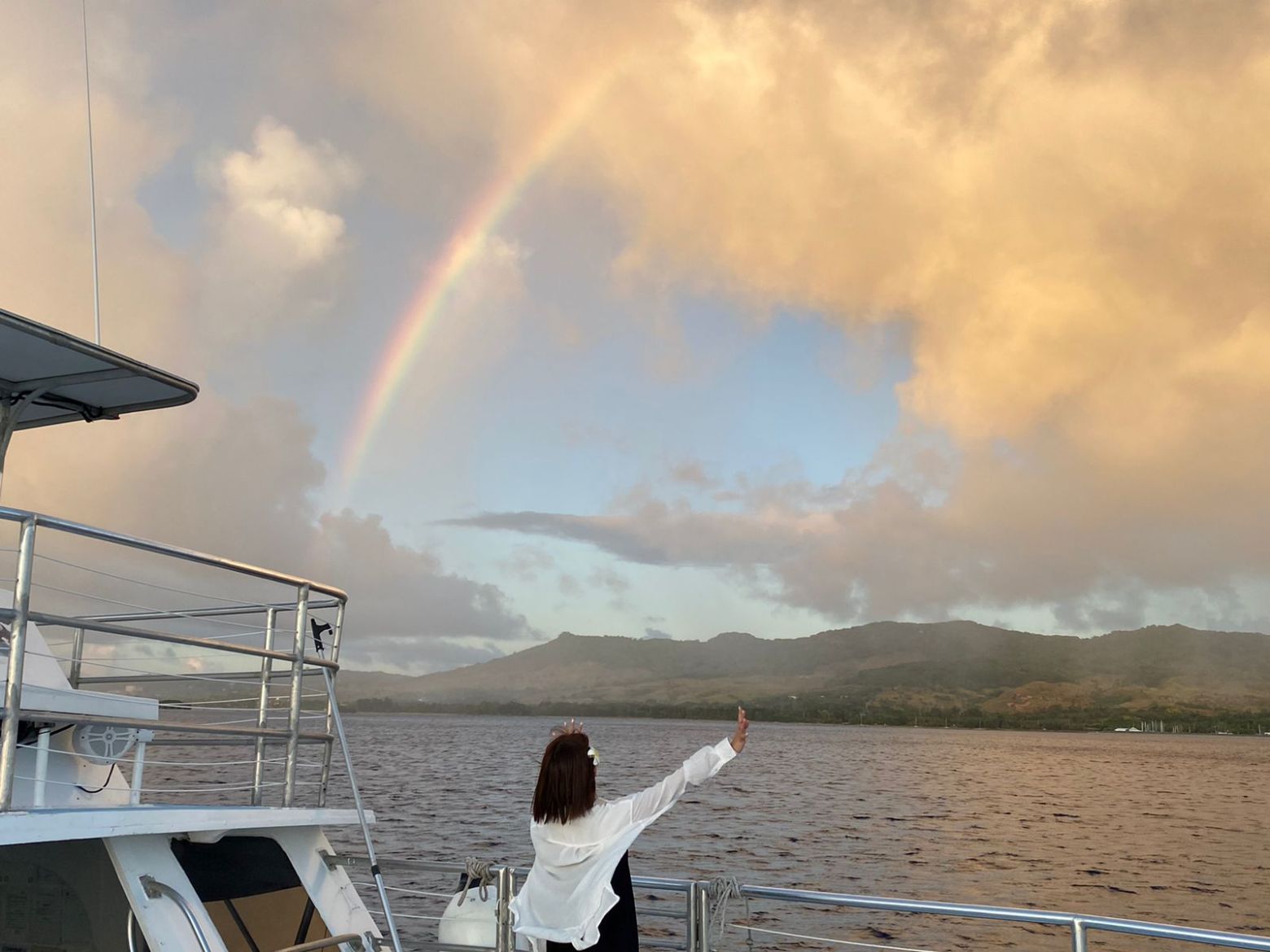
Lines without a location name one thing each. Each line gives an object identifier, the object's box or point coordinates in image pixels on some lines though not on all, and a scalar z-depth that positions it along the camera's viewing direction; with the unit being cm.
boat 468
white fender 660
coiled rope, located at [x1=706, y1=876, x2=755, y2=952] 605
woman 485
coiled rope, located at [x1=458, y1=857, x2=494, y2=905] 671
